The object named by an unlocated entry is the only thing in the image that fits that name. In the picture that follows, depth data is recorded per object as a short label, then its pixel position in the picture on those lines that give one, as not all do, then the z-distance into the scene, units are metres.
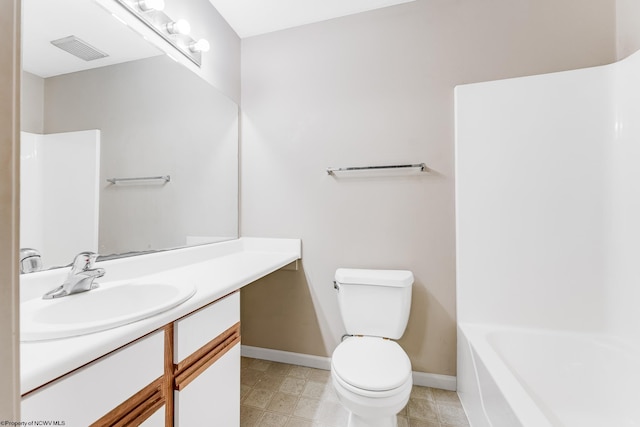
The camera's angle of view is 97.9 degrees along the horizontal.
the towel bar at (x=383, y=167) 1.68
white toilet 1.11
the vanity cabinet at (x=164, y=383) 0.60
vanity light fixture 1.30
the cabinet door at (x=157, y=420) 0.78
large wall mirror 0.97
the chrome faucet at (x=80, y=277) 0.92
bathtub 1.14
